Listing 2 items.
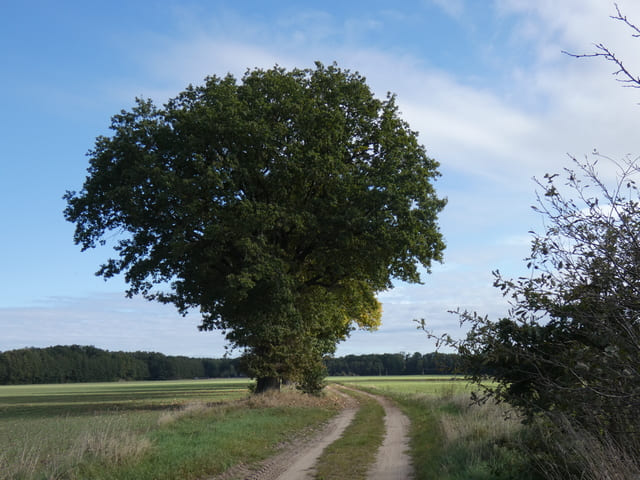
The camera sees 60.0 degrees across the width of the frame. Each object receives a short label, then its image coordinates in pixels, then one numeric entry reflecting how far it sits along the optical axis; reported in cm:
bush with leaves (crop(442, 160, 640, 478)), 545
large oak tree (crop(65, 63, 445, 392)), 2405
